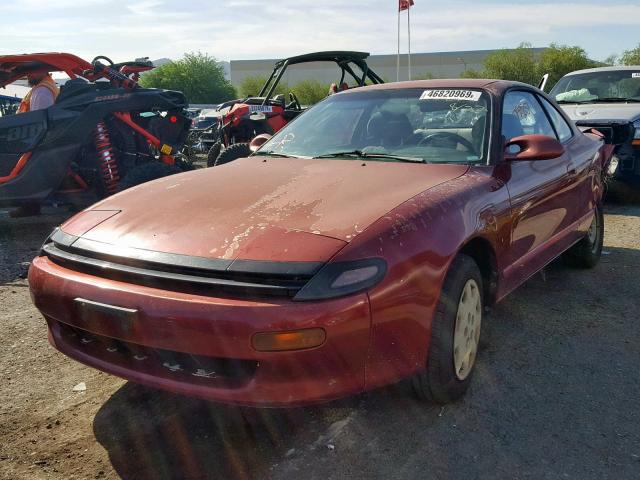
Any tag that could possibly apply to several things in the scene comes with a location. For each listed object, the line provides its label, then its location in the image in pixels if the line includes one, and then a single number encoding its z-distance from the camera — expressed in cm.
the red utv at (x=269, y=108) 863
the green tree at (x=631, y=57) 3104
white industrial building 5481
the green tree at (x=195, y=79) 4472
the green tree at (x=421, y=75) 5029
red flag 2796
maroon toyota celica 215
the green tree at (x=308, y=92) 4034
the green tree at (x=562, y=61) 3384
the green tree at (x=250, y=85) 4478
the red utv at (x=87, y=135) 622
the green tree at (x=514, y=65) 3447
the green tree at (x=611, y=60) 3513
